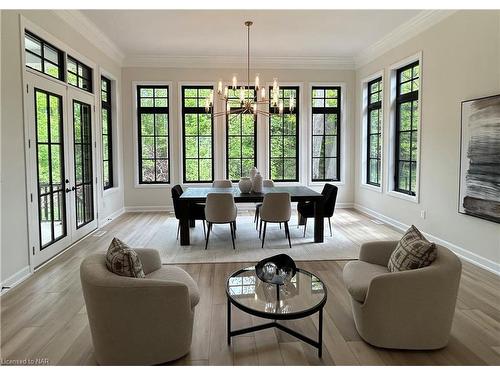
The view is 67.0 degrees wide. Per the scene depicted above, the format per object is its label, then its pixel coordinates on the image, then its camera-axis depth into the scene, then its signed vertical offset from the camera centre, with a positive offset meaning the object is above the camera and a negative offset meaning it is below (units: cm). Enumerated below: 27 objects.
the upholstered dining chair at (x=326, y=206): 566 -73
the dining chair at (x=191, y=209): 537 -74
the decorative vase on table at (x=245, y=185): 582 -41
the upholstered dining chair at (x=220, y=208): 511 -69
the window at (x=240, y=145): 829 +29
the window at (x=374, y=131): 736 +55
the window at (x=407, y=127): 601 +50
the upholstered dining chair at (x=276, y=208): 517 -69
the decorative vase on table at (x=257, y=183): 584 -38
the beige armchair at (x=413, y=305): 246 -97
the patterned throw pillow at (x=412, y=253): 256 -66
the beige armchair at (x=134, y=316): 225 -96
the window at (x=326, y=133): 839 +56
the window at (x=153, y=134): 810 +53
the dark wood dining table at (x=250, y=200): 531 -59
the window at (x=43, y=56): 420 +124
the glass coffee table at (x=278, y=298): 238 -94
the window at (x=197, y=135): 815 +50
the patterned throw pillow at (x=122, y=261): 242 -66
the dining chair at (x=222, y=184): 673 -46
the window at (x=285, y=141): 831 +38
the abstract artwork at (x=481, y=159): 405 -1
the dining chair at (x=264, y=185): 651 -48
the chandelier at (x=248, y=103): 534 +102
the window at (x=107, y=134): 723 +49
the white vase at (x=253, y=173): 594 -24
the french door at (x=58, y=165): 423 -9
